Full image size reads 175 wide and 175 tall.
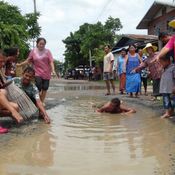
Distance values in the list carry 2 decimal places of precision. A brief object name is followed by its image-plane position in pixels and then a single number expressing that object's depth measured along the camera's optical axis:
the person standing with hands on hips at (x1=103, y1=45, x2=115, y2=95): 6.78
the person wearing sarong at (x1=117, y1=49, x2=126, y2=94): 6.77
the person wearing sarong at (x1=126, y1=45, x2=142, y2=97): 6.10
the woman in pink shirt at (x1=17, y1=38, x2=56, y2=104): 4.63
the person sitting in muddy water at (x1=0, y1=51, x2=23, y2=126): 3.18
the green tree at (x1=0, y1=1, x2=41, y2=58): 15.49
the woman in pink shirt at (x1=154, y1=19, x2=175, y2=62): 3.60
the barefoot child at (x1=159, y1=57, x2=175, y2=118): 3.87
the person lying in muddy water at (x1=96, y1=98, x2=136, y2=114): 4.43
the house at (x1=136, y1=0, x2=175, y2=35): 15.96
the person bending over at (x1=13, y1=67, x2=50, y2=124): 3.66
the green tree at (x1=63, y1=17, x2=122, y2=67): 19.76
